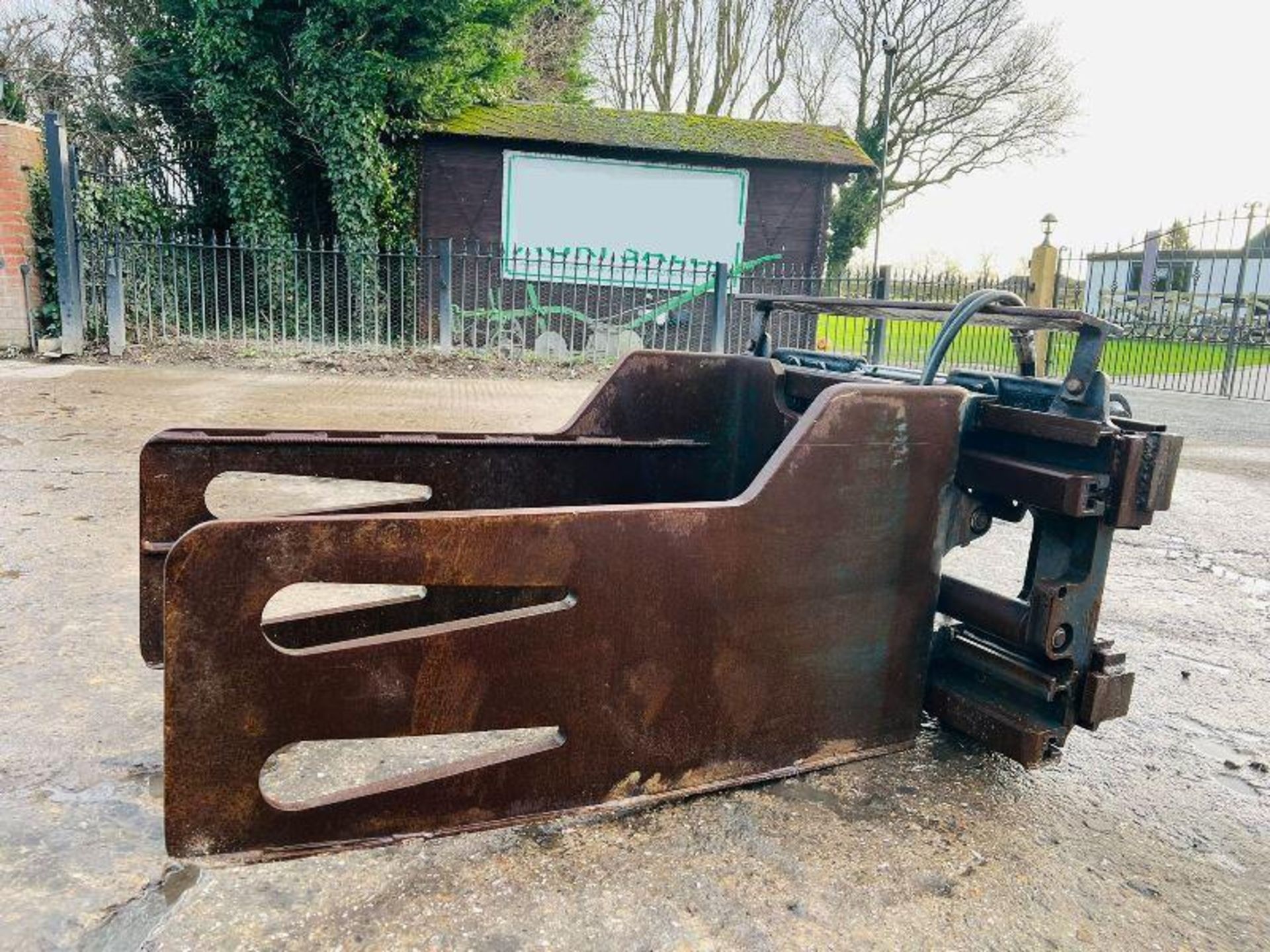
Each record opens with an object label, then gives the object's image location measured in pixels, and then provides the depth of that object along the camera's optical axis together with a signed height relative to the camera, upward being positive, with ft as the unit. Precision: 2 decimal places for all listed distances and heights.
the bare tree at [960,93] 90.68 +20.81
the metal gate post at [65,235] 37.47 +1.20
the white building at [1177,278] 95.61 +6.68
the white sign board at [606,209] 53.88 +4.80
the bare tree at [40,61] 51.08 +10.64
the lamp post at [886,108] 78.95 +17.16
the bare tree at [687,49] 89.10 +23.10
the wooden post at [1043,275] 47.70 +2.16
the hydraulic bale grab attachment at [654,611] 5.46 -2.07
